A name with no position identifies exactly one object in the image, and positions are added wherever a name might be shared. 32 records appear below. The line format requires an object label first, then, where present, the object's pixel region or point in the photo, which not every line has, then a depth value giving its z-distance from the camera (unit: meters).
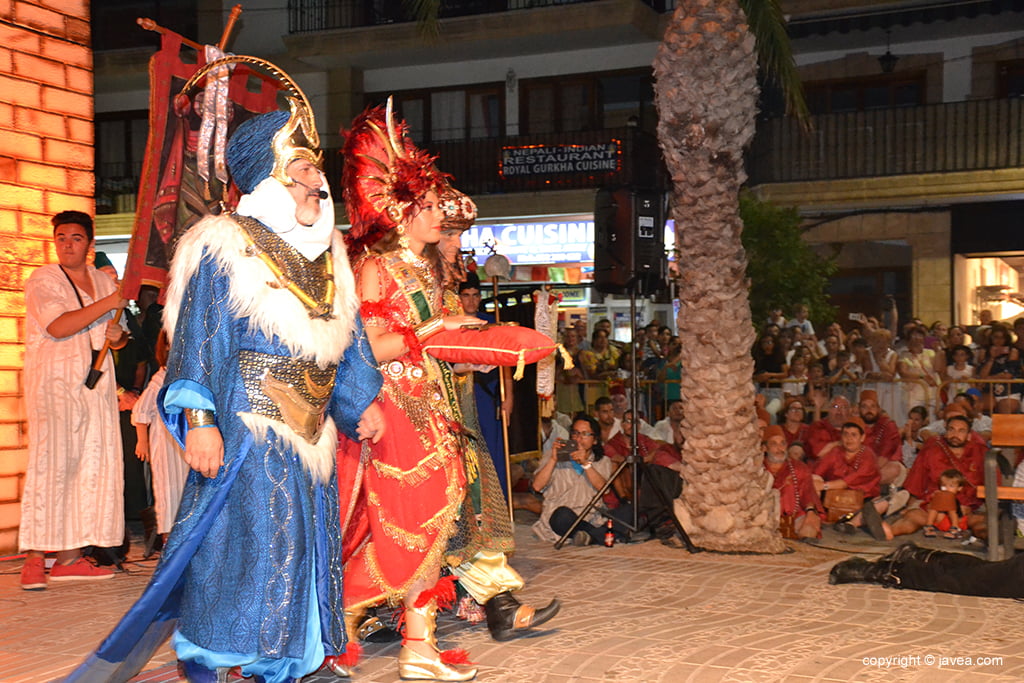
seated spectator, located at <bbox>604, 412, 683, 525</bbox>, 9.06
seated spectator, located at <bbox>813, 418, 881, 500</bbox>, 9.80
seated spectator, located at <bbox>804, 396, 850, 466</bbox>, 10.46
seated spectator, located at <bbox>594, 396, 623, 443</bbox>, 10.73
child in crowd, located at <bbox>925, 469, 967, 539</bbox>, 9.18
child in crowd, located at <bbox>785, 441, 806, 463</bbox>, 10.00
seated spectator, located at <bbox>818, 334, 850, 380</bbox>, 12.59
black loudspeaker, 8.95
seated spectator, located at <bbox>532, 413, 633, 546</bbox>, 8.98
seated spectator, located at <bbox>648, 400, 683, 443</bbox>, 10.99
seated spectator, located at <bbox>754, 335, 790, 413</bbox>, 12.85
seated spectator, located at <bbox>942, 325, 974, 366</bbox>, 13.14
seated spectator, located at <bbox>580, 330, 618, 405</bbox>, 13.74
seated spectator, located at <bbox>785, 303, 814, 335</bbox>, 15.21
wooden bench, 7.42
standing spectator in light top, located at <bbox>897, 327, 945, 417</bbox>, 12.24
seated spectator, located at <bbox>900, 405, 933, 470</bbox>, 10.77
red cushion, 4.89
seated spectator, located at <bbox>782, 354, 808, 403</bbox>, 12.45
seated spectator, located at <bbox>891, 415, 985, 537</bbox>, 9.34
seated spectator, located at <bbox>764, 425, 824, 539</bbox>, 9.09
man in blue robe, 3.93
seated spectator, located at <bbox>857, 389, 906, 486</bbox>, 10.09
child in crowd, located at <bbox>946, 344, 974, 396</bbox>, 12.50
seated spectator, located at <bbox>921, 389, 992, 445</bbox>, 10.33
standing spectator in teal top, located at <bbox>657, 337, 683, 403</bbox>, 13.44
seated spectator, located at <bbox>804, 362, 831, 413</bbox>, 12.02
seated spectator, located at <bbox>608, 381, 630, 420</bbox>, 12.10
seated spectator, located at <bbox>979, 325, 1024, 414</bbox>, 12.12
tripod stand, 8.35
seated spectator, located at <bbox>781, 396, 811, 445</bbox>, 10.71
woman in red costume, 4.89
